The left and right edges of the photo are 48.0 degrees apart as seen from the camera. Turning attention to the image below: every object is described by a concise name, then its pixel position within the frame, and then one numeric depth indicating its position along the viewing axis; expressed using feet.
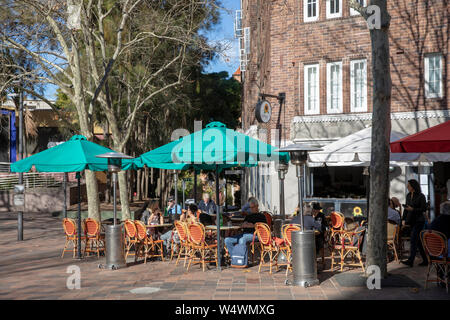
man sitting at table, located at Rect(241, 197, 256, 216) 44.44
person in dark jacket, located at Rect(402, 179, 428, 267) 33.09
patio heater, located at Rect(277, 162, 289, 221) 41.96
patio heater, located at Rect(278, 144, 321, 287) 27.61
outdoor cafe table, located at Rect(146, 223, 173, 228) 36.75
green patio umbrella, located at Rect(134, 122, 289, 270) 30.73
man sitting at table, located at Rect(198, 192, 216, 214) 46.52
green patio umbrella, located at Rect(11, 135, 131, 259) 36.54
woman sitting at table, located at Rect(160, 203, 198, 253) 37.25
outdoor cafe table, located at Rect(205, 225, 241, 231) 34.89
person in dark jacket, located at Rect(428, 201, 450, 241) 26.91
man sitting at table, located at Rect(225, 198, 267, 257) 33.96
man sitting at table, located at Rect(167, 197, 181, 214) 45.07
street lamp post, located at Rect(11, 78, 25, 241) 53.24
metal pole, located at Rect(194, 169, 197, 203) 47.16
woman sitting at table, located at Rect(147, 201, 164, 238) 38.29
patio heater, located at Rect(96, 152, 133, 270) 34.12
